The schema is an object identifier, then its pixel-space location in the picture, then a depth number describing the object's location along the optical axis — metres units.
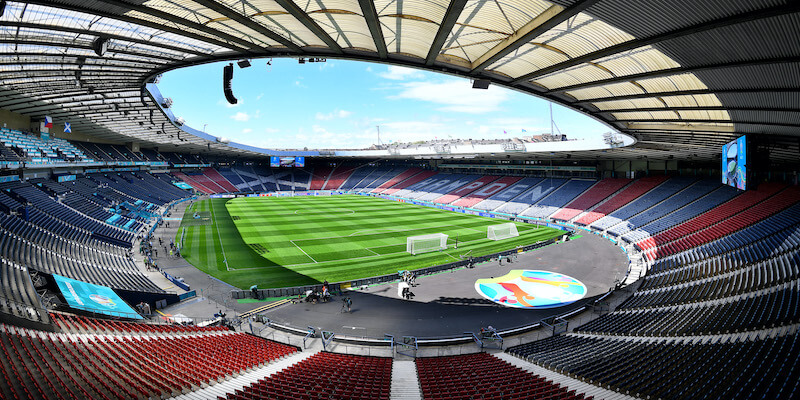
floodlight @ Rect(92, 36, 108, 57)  14.48
